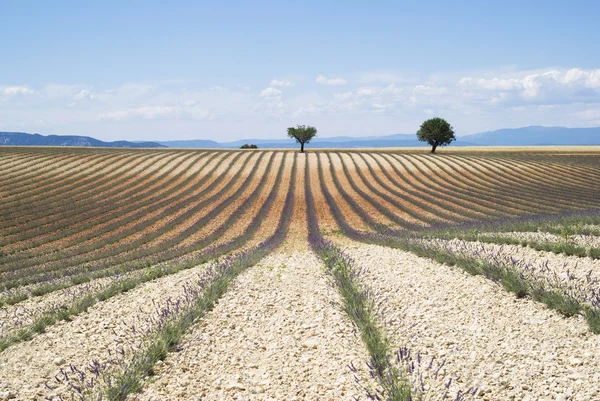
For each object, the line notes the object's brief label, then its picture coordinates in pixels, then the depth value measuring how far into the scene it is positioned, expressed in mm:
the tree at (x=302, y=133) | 94938
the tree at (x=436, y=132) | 95938
